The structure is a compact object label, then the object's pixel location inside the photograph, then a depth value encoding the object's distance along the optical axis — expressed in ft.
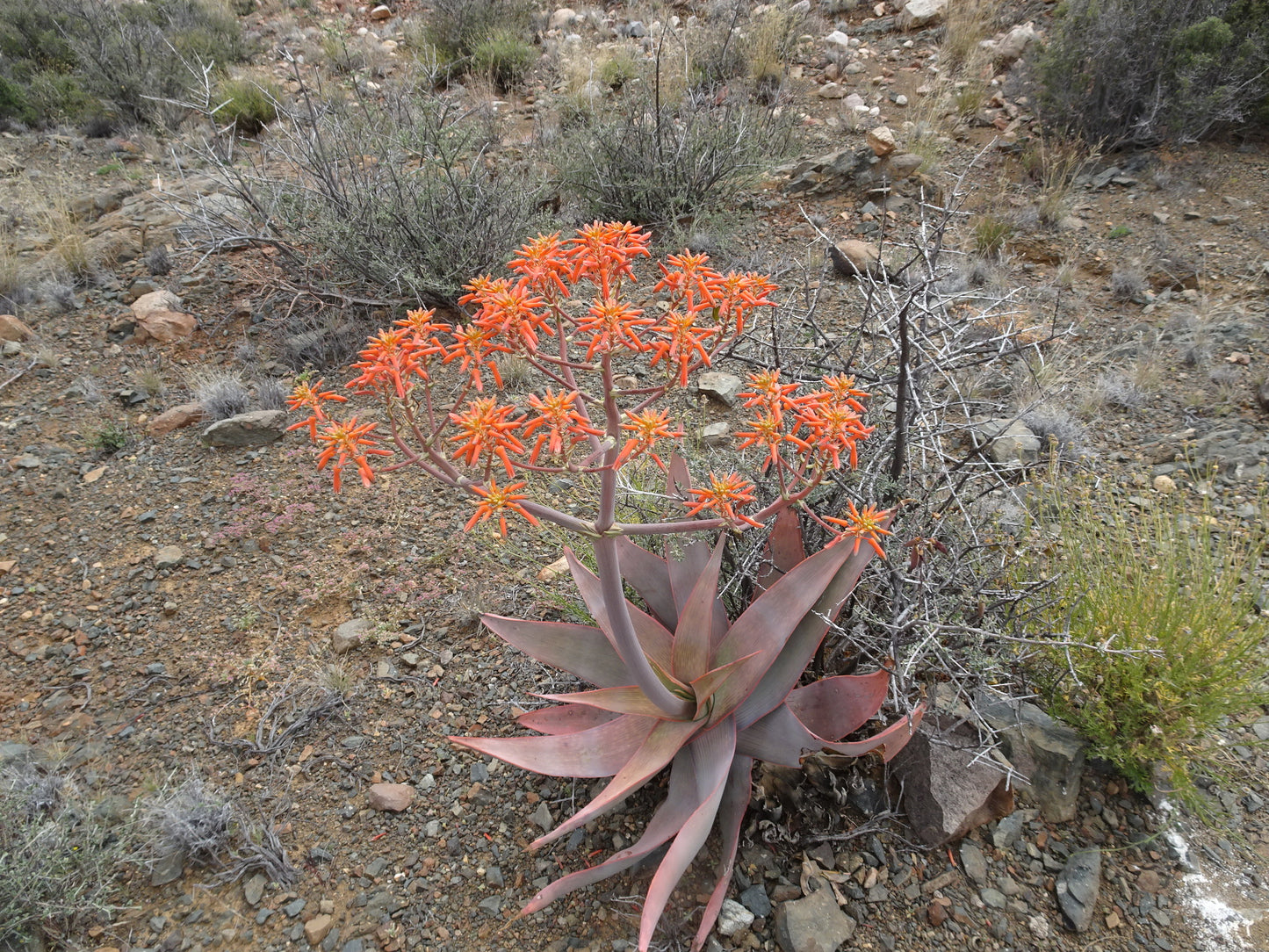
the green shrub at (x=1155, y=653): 6.25
